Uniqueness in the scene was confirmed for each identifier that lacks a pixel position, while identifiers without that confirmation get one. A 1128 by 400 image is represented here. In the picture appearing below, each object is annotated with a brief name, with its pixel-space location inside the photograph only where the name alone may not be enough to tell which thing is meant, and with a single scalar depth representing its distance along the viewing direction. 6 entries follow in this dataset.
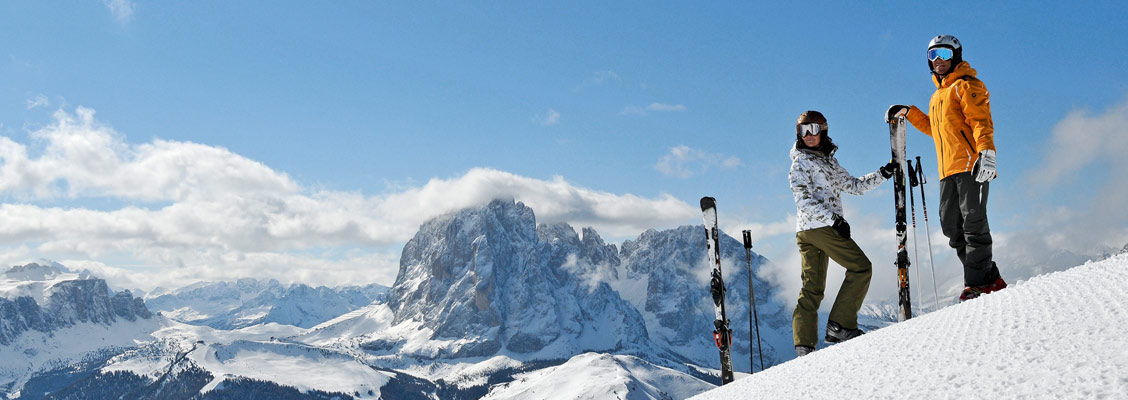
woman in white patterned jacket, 7.39
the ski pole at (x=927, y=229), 8.39
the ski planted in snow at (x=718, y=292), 9.01
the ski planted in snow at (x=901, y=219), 8.38
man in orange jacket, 7.20
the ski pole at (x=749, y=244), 9.45
